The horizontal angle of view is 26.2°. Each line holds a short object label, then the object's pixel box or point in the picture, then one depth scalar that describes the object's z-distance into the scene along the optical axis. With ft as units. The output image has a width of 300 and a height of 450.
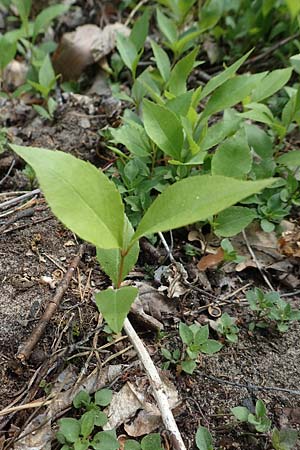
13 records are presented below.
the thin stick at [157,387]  0.95
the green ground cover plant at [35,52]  1.58
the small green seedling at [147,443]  0.95
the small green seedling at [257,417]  0.98
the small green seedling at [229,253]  1.19
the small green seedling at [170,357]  1.06
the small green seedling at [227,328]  1.11
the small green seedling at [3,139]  1.44
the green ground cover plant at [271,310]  1.12
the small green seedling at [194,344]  1.04
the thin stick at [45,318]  1.02
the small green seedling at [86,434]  0.94
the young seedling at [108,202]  0.83
